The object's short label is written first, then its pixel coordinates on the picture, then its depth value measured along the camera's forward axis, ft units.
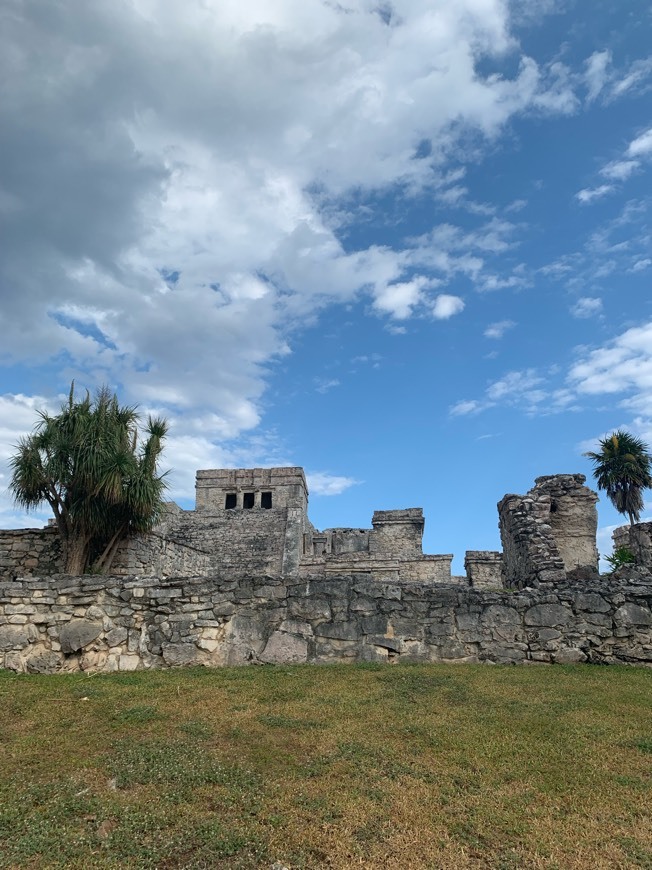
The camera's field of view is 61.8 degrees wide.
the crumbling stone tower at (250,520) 90.48
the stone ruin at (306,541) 42.06
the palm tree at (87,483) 39.22
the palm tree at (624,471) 87.04
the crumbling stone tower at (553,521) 40.68
